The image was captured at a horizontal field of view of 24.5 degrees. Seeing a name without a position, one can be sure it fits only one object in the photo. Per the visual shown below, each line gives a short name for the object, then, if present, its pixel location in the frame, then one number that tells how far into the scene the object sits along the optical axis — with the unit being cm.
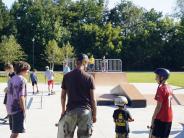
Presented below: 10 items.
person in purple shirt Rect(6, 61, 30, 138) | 735
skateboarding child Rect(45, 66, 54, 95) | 2259
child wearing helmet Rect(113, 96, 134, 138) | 734
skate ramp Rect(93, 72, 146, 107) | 1617
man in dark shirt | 628
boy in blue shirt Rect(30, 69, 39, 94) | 2317
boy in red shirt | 657
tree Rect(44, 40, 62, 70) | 6225
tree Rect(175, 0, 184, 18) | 8450
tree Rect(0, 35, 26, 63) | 5456
